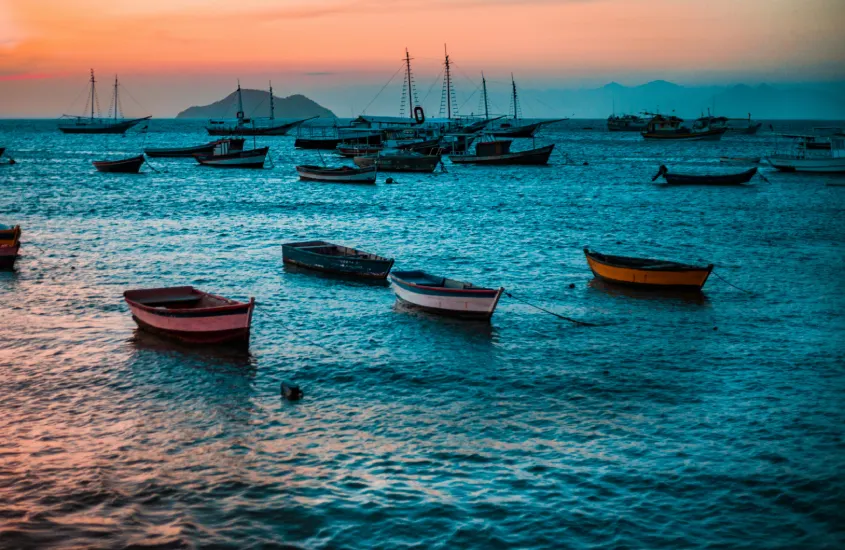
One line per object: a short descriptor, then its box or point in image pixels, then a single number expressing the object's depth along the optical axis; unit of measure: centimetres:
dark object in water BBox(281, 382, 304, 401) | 1833
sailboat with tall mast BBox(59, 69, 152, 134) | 19475
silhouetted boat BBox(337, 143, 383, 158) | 10000
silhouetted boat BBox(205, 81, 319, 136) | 15320
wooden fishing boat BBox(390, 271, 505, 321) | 2480
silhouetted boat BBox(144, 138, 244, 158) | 10338
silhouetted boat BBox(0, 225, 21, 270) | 3225
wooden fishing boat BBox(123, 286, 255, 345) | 2180
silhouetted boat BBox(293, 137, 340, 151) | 13150
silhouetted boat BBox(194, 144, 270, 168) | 9300
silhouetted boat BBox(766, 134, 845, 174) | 8312
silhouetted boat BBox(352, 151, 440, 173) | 8938
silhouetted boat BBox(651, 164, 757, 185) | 7406
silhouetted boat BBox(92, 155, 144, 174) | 8638
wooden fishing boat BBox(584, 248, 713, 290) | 2923
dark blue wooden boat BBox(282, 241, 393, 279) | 3131
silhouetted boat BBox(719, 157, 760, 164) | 10439
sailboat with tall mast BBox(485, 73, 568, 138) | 14100
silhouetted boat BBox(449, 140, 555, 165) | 9825
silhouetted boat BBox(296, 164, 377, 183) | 7512
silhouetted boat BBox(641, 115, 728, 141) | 15750
